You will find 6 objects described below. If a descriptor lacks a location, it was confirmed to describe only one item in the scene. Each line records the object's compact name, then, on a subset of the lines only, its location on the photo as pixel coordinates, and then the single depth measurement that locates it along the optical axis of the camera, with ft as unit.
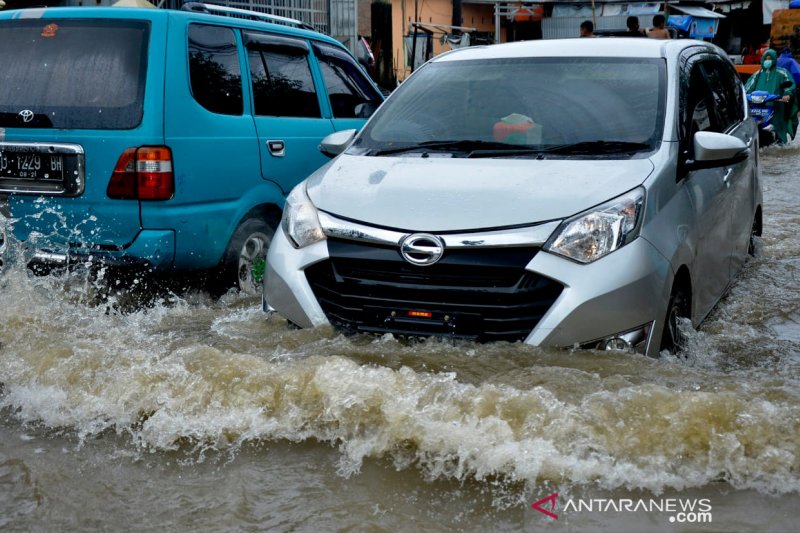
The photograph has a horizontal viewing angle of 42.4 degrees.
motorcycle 53.11
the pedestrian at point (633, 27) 48.16
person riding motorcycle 55.01
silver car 13.55
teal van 17.84
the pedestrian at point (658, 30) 46.91
